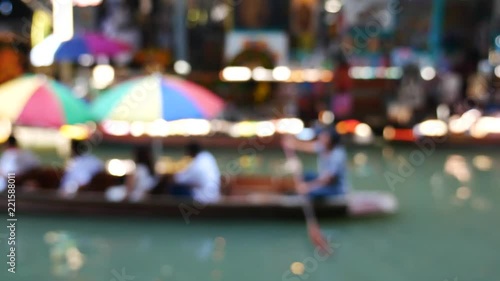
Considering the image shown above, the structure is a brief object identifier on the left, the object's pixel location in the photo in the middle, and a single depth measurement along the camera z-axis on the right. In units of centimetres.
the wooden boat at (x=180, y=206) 534
